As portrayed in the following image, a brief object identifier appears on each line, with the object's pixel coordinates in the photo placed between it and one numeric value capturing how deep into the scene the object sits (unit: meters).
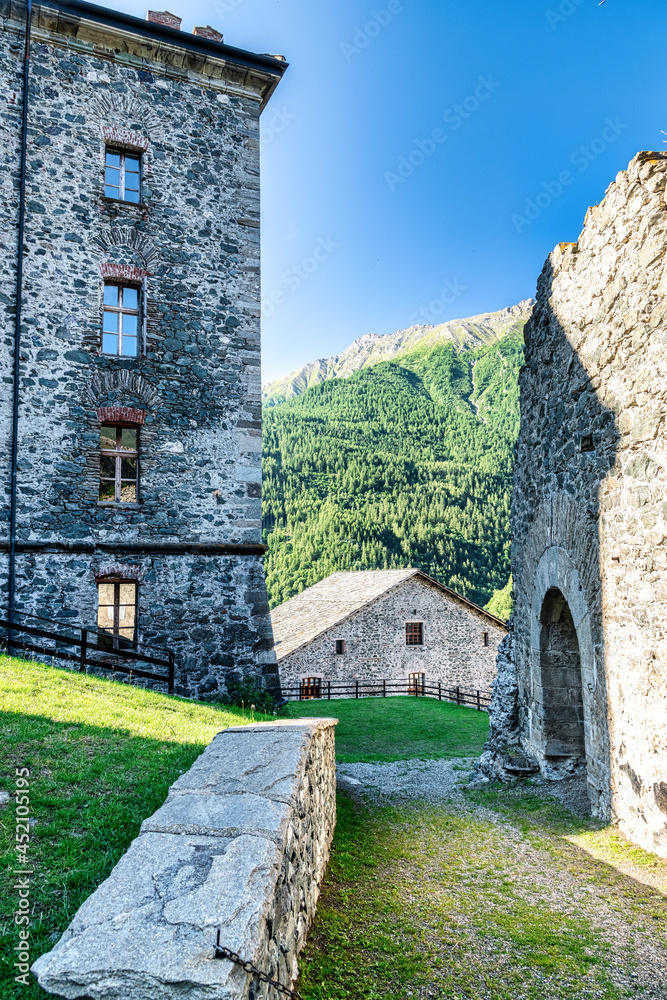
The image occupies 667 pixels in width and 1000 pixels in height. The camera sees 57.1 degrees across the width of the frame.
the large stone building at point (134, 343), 9.68
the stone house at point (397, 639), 24.47
